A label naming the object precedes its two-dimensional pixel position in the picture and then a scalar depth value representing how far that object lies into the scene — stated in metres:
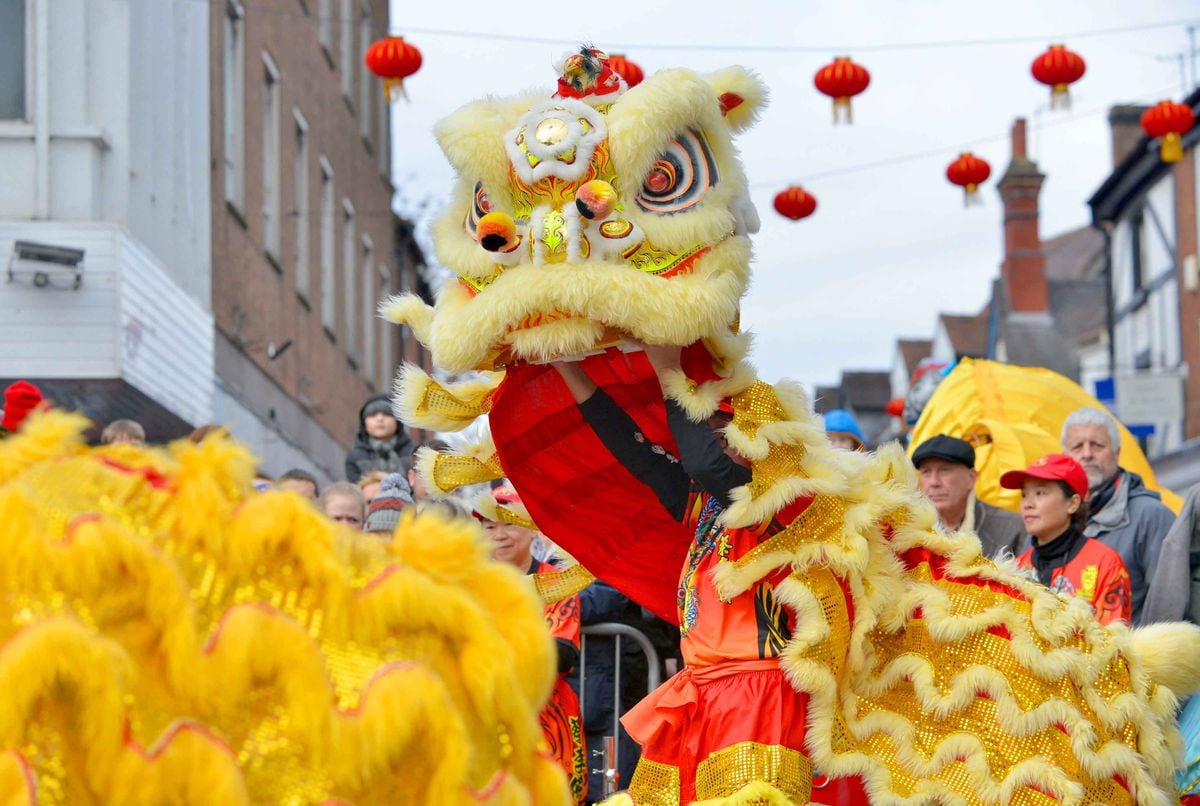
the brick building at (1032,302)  40.97
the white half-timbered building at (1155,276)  26.39
